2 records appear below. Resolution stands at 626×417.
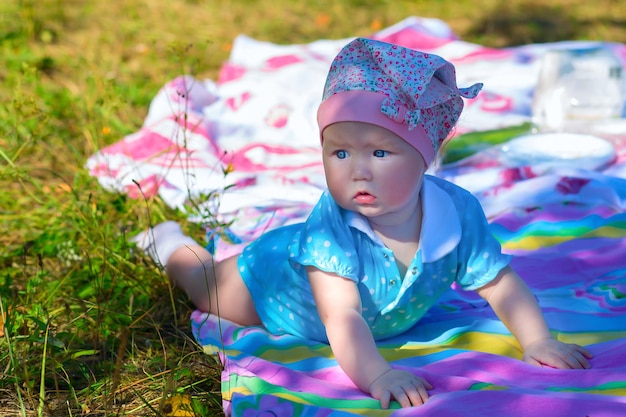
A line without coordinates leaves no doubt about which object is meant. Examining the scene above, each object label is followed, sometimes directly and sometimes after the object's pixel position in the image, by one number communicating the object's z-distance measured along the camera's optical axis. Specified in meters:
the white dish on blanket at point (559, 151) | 3.48
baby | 2.01
